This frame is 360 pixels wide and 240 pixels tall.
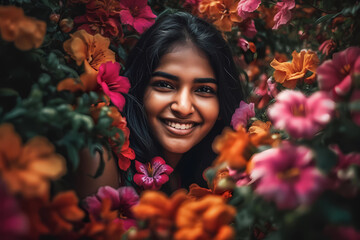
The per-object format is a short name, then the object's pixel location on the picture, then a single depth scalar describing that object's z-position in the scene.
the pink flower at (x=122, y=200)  0.89
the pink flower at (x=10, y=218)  0.51
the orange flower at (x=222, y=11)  1.34
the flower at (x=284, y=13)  1.20
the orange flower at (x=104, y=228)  0.69
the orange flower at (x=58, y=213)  0.64
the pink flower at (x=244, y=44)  1.49
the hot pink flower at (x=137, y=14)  1.25
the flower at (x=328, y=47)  1.18
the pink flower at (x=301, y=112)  0.61
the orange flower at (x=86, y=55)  0.80
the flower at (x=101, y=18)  1.17
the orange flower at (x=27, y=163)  0.54
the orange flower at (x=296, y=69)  1.11
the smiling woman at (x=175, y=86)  1.21
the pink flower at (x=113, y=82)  0.93
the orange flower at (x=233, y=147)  0.66
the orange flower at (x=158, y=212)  0.61
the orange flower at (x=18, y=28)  0.66
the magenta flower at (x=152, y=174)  1.16
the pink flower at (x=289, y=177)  0.56
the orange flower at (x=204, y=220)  0.60
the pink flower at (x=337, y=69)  0.74
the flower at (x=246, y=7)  1.20
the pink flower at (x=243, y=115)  1.25
